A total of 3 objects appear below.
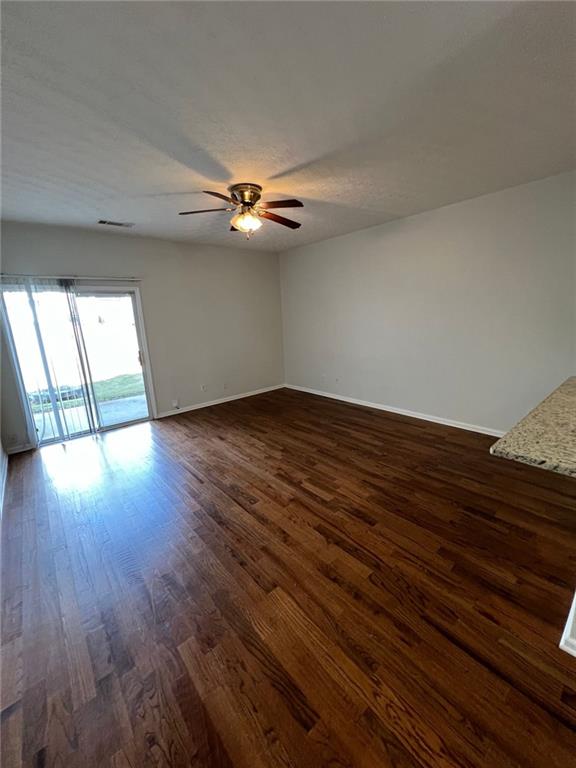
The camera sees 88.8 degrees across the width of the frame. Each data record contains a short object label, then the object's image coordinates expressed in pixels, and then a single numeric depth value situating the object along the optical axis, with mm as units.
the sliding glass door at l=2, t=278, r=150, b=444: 3586
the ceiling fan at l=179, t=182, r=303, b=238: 2590
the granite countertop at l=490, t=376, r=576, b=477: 1059
